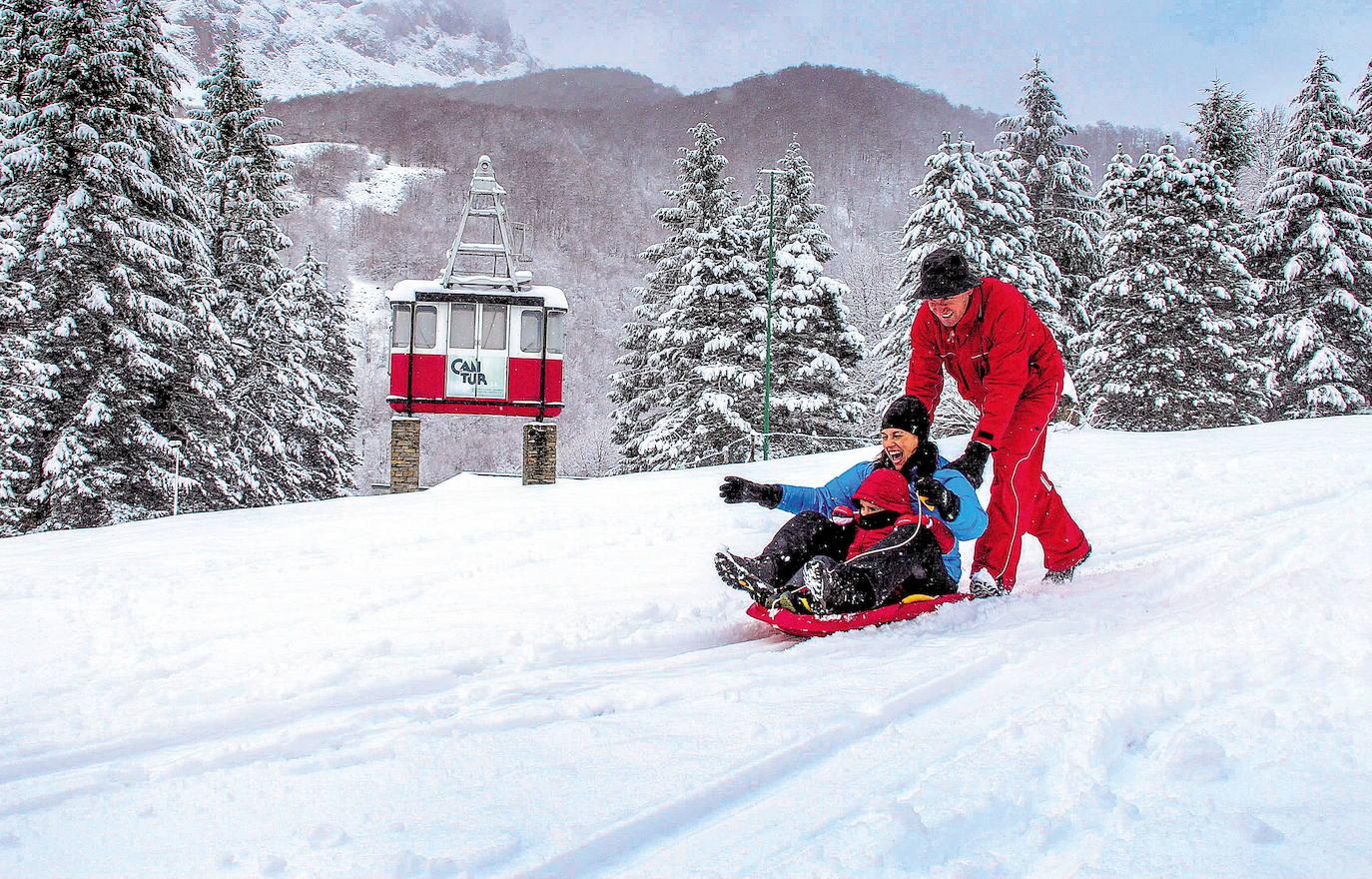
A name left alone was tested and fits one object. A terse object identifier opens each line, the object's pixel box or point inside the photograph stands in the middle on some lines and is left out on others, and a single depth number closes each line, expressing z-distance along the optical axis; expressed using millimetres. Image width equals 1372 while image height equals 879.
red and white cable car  16891
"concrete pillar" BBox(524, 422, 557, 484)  12348
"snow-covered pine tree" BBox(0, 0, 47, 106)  16078
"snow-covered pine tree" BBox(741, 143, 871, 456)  22359
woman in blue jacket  3998
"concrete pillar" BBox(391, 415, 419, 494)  15373
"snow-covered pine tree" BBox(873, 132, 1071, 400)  21797
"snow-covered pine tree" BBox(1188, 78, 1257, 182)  26859
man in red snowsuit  4648
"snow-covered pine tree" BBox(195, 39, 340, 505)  21422
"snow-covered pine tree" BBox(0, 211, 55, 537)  13859
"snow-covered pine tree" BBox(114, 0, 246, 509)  15992
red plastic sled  4004
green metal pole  20422
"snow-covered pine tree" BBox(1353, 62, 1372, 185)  24630
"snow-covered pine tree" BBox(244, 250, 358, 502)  22156
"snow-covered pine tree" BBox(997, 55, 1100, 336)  26219
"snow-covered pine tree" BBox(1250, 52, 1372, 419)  22422
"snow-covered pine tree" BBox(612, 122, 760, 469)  21703
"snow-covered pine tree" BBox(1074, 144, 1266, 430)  23156
